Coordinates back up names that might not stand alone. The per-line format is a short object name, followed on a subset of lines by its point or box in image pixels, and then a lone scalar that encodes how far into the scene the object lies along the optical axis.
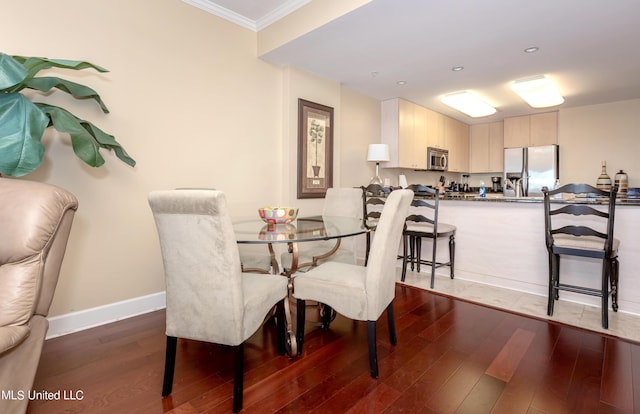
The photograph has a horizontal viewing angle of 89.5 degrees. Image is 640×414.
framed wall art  3.75
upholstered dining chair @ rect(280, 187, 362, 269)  2.64
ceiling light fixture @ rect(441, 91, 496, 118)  4.74
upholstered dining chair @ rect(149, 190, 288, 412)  1.41
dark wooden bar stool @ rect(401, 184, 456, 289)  3.27
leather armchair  1.21
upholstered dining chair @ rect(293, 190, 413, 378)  1.76
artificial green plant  1.47
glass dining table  1.91
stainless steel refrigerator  5.60
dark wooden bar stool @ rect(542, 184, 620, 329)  2.31
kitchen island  2.65
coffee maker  6.58
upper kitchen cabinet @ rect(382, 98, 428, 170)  4.96
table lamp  4.49
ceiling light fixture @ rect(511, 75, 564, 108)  4.07
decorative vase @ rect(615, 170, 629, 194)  4.87
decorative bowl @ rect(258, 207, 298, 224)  2.31
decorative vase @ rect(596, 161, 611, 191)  4.84
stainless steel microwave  5.59
